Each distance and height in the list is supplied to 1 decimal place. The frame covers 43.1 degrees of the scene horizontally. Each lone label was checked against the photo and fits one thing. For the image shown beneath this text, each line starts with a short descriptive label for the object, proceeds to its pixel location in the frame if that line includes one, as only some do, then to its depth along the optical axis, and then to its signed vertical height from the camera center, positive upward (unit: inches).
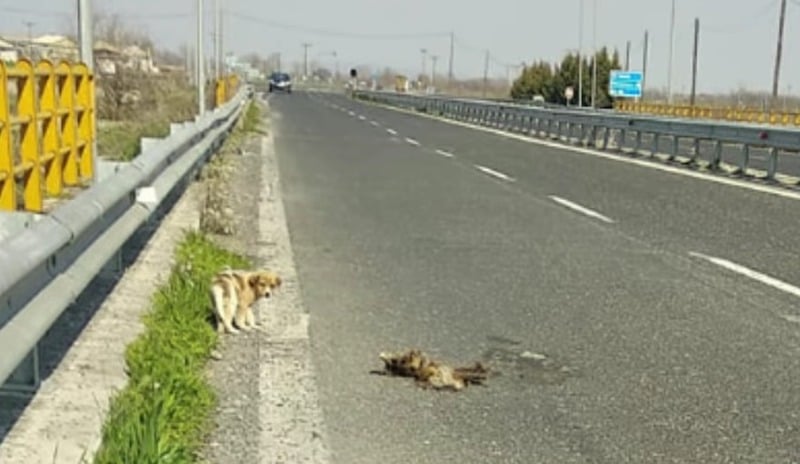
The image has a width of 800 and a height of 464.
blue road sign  2566.4 +4.5
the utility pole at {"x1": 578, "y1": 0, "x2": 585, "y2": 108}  2559.1 +17.4
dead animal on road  204.2 -59.6
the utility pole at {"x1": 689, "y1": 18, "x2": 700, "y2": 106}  3212.1 +120.7
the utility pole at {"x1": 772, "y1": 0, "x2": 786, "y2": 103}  2363.4 +73.3
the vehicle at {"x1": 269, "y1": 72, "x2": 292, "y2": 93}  4488.2 -25.1
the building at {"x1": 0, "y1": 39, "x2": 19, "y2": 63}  1243.0 +26.3
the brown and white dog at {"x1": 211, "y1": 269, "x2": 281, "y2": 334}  234.5 -50.9
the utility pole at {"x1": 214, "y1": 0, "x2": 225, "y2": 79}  1559.7 +30.2
